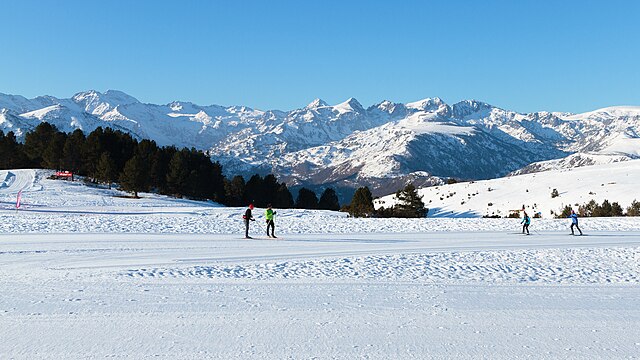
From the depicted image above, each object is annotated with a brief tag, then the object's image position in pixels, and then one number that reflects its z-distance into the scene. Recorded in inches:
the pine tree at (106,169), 2741.1
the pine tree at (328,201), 3848.4
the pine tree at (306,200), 3759.8
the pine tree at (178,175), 2883.9
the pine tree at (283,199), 3567.4
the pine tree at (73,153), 3038.9
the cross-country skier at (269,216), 1045.8
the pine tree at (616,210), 1749.5
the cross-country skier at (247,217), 1009.6
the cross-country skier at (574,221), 1158.3
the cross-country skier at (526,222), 1179.6
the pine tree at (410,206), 2150.6
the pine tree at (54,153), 3112.7
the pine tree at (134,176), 2509.8
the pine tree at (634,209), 1692.9
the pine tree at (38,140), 3464.6
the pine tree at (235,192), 3574.6
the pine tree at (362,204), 2082.9
